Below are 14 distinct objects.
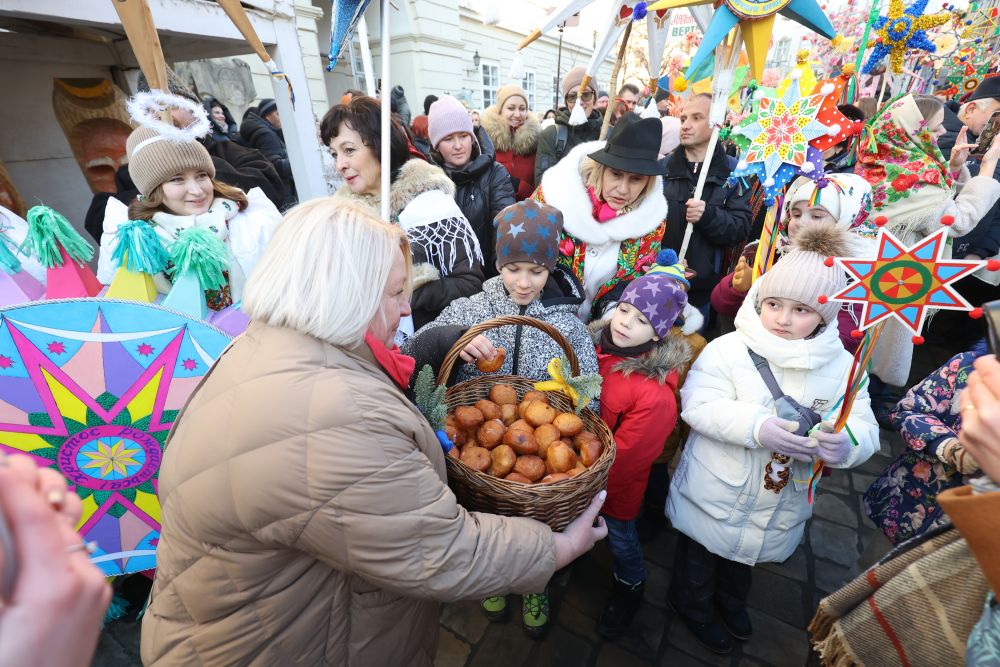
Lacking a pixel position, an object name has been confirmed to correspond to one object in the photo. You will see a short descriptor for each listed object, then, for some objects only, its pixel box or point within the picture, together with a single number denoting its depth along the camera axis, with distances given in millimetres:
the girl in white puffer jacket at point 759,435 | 1613
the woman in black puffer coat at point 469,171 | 3164
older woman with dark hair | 2252
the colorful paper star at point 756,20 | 2180
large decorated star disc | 1373
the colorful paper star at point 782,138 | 2195
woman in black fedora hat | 2379
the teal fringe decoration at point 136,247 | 1861
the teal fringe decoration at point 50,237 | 1692
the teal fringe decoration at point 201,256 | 1877
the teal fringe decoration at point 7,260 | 1801
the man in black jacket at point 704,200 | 2928
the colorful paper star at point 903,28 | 3764
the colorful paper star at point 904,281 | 1174
